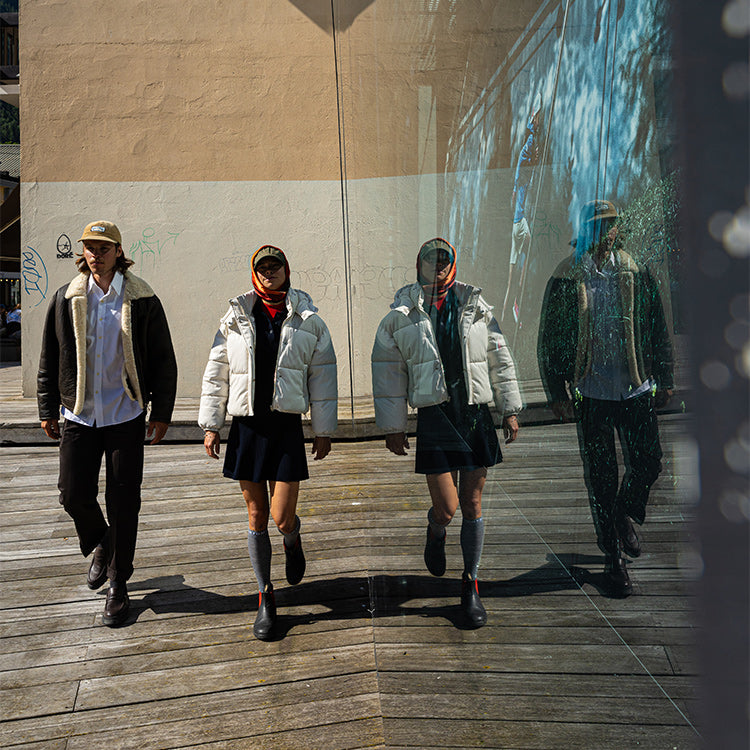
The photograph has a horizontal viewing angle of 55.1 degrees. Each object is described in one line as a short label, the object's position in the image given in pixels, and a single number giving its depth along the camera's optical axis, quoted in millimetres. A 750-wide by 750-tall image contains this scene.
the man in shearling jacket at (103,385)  3486
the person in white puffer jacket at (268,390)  3293
